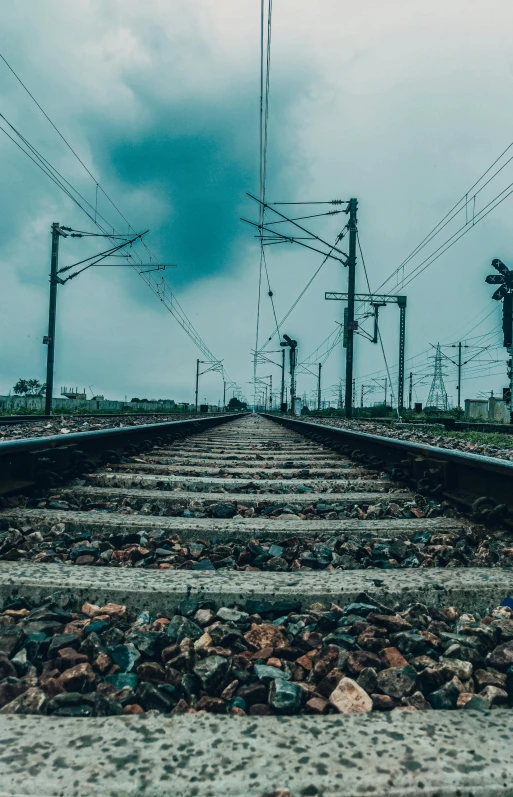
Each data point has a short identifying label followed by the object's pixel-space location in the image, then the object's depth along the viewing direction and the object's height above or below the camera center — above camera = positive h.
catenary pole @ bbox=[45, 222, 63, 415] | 19.48 +3.77
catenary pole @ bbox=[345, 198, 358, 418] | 18.75 +4.61
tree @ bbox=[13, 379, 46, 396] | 69.88 +2.49
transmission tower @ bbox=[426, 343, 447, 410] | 69.18 +3.07
